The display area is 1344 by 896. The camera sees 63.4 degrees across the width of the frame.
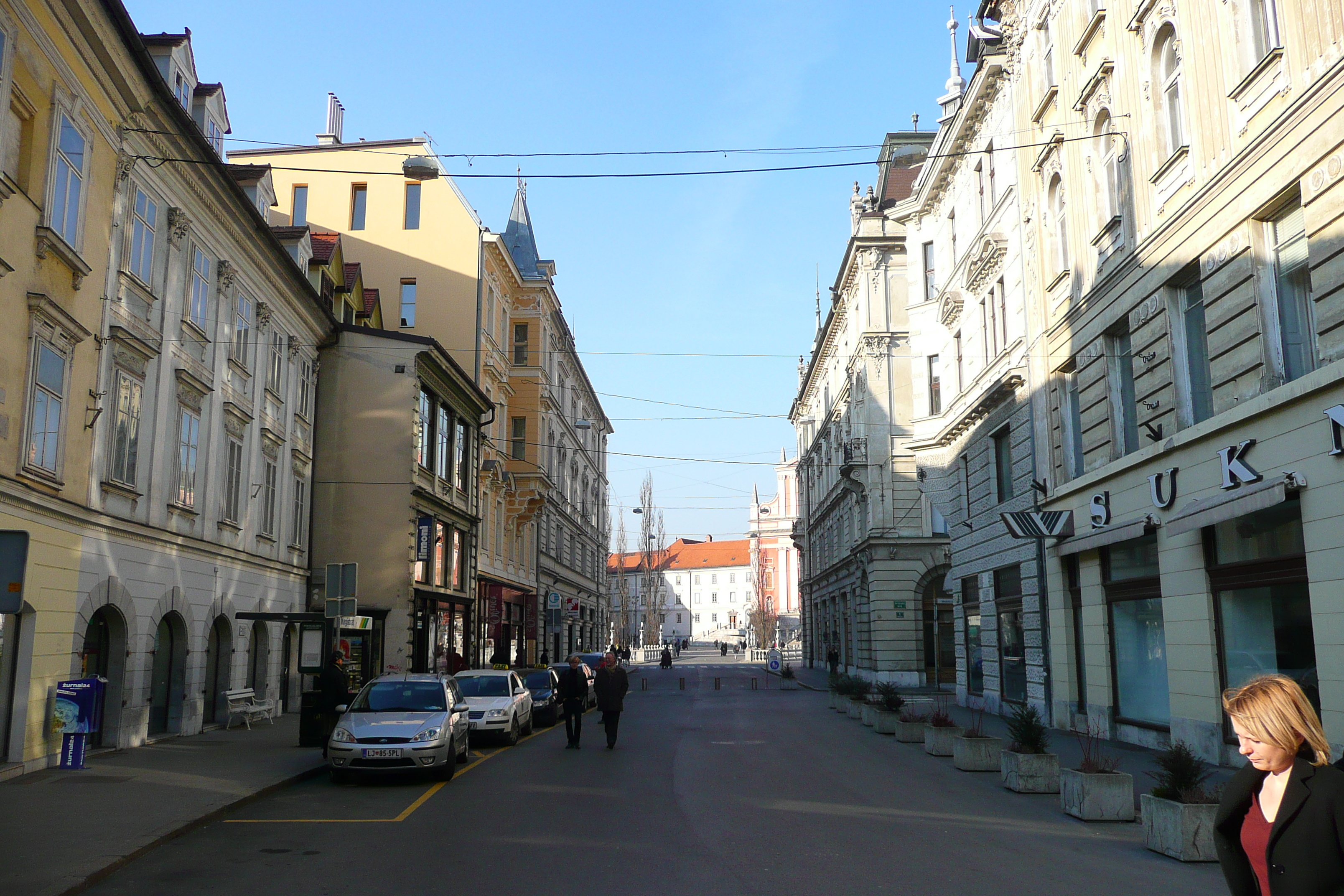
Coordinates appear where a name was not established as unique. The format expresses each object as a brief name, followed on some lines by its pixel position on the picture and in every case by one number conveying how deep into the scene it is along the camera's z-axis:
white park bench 22.83
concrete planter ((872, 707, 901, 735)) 22.36
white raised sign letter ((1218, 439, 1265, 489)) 14.19
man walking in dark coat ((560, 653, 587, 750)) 20.33
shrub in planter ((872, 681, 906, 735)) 22.50
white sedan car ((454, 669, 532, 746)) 20.72
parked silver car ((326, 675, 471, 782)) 14.42
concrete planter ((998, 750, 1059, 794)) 13.51
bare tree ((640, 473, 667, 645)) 92.62
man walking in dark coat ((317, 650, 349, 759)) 18.56
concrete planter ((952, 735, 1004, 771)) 15.95
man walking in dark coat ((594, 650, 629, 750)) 19.94
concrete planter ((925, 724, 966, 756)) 18.09
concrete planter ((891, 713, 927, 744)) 20.52
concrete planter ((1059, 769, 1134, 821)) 11.39
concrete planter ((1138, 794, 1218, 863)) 9.38
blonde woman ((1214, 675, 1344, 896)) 3.59
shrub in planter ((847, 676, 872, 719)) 27.04
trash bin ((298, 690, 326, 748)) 18.64
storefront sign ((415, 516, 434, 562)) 31.88
